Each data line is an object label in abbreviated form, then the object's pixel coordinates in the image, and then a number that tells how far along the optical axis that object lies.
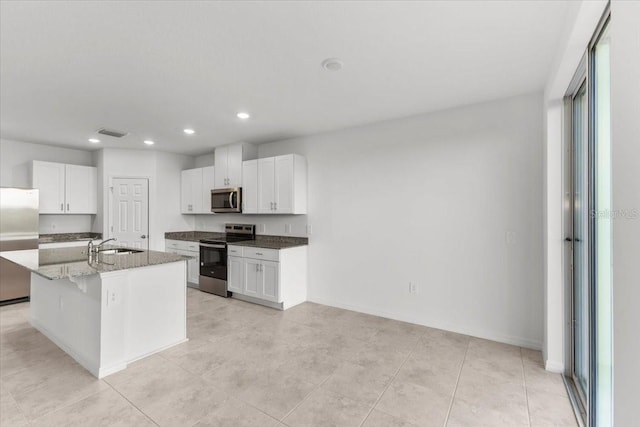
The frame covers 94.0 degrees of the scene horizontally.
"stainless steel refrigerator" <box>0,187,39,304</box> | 4.25
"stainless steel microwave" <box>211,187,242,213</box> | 4.85
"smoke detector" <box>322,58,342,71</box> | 2.28
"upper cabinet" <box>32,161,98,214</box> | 4.82
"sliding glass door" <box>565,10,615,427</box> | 1.57
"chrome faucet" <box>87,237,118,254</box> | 3.01
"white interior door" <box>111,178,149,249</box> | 5.30
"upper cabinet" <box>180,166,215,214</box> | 5.39
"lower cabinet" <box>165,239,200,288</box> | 5.08
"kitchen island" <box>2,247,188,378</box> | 2.46
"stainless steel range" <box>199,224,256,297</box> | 4.67
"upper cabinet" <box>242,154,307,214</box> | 4.29
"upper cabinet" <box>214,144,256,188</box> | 4.86
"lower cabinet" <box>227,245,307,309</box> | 4.06
